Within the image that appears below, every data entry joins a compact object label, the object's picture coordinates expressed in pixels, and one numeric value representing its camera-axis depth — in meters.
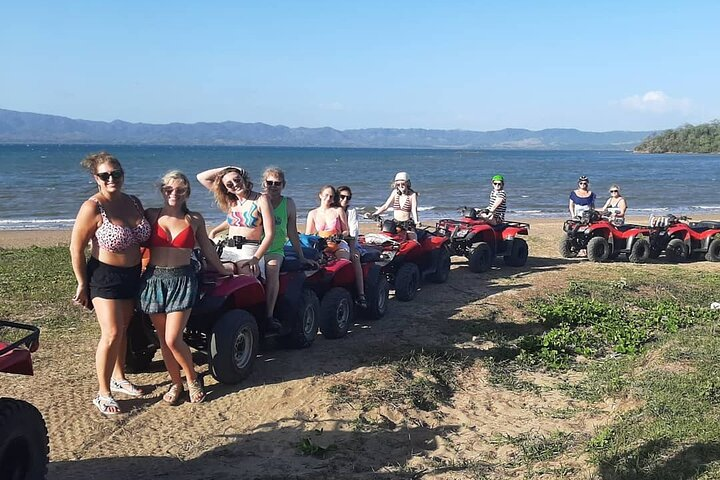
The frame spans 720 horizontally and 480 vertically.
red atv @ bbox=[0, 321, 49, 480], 3.87
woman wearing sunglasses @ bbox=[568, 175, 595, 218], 14.16
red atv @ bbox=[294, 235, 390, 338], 7.58
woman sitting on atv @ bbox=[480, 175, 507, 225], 12.69
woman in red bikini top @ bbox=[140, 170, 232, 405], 5.38
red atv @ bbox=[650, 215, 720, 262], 13.95
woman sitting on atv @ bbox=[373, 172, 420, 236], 10.85
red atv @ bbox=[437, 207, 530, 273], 12.06
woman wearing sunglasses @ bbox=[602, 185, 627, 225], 14.05
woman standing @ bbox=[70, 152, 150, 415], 5.09
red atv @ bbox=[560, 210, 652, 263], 13.46
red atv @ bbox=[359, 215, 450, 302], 9.73
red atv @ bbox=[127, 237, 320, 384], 5.87
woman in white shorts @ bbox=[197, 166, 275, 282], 6.34
